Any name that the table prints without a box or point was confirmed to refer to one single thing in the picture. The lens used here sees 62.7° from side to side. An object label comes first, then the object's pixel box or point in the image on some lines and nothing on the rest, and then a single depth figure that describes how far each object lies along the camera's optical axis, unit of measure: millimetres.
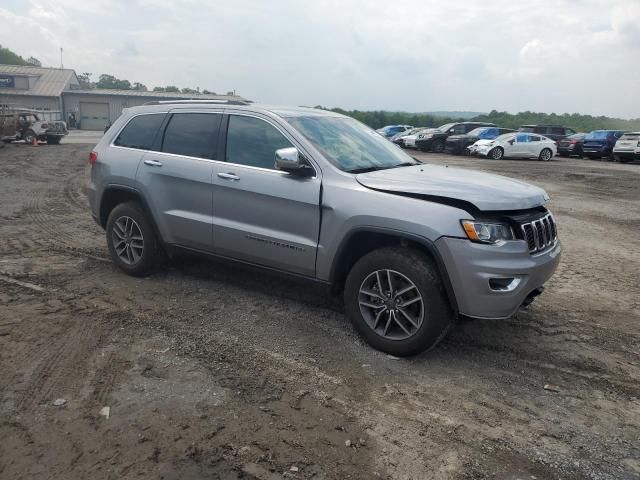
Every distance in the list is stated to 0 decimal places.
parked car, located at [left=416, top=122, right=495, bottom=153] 29234
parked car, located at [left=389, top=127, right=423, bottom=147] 32928
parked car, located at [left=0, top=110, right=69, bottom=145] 24797
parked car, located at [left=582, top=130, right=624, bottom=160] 26047
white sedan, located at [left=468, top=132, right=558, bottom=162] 25312
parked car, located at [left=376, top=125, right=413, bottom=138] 39906
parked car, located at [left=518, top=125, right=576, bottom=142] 29219
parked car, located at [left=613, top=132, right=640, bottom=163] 23828
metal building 58500
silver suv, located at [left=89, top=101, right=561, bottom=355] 3684
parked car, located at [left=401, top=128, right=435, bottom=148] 30630
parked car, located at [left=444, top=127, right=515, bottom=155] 27844
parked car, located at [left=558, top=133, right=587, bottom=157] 27531
